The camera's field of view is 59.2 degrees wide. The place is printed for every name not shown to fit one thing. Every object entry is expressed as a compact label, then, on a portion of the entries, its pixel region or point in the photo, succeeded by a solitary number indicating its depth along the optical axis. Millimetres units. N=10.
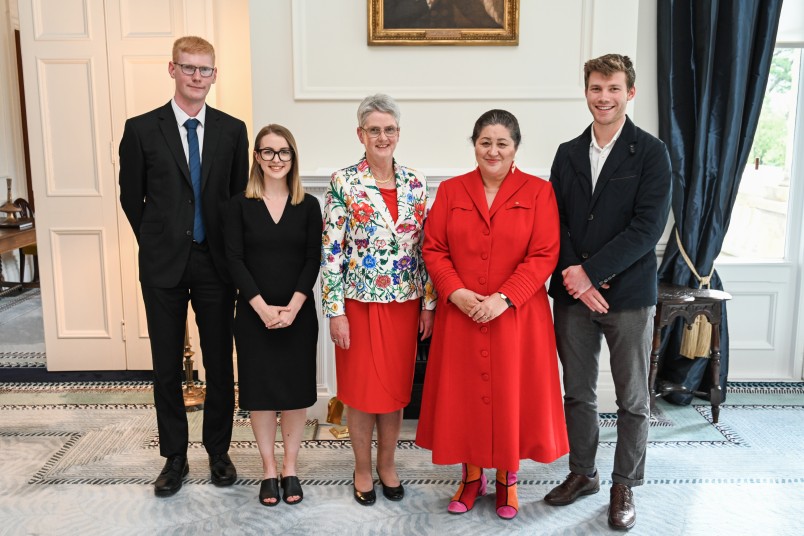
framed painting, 3182
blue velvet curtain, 3396
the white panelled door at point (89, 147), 3801
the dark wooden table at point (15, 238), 5231
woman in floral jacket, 2396
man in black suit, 2508
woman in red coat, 2322
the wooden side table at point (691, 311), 3314
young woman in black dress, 2445
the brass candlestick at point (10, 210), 5636
